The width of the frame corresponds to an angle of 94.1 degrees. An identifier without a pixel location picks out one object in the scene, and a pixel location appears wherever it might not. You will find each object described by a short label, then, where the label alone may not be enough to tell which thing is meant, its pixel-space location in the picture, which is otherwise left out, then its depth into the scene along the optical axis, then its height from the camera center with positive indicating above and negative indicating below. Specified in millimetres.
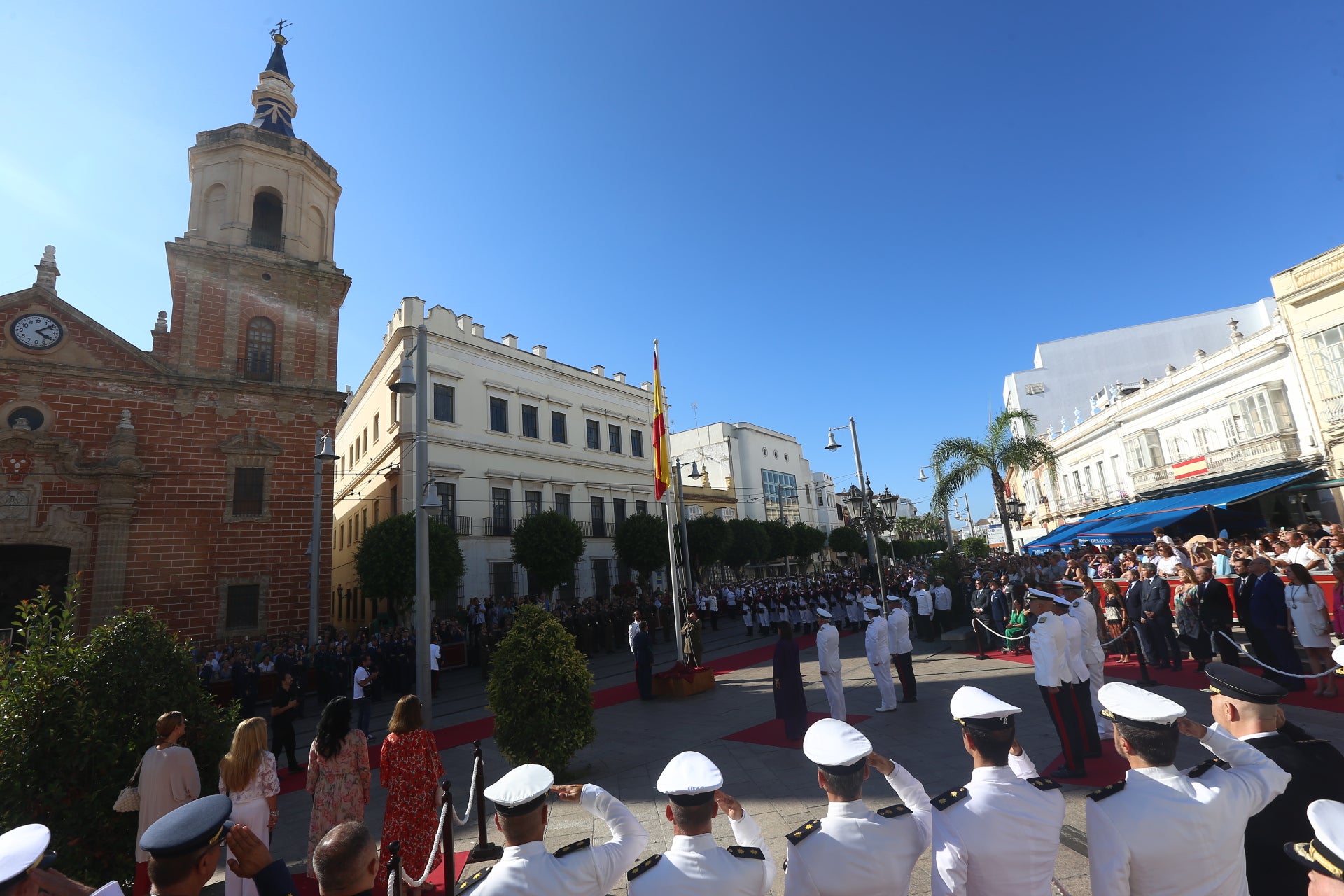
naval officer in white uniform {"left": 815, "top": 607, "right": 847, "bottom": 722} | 8758 -1497
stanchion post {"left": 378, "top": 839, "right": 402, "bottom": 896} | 3067 -1405
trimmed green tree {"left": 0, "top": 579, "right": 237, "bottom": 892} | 4523 -786
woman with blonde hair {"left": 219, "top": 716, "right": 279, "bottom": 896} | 4348 -1178
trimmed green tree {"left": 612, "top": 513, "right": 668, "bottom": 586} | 29234 +1365
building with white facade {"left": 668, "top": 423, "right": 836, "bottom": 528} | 50875 +8230
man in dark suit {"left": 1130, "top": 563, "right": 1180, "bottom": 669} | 9812 -1502
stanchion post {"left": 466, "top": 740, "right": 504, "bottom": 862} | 5422 -2209
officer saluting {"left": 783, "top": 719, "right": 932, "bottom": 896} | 2500 -1144
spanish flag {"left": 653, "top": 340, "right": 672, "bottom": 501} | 13461 +2597
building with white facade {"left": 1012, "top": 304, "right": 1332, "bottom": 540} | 21891 +3879
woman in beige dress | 4418 -1144
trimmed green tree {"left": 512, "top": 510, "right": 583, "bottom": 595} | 24906 +1287
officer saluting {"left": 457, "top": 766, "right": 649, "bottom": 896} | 2438 -1110
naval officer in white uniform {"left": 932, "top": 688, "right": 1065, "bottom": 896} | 2555 -1163
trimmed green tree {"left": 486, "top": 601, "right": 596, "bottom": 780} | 6879 -1275
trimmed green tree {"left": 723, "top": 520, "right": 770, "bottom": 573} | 35062 +1073
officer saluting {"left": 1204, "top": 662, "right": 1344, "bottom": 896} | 2623 -1044
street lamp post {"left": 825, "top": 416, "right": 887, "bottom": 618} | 15750 +1583
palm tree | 23906 +3239
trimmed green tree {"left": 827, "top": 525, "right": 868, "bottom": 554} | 52031 +1256
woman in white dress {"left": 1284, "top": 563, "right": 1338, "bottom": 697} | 8172 -1363
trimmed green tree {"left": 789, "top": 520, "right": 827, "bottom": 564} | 43250 +1208
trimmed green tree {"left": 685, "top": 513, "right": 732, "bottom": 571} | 31062 +1293
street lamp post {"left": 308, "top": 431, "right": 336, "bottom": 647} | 16688 +1561
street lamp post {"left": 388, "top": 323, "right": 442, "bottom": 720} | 8812 +1313
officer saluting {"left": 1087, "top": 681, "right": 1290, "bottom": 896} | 2332 -1087
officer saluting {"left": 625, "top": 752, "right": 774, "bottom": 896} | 2357 -1107
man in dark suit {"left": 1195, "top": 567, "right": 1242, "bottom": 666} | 9195 -1302
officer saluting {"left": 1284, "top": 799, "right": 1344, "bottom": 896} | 1639 -900
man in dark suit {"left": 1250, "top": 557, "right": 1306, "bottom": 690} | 8250 -1313
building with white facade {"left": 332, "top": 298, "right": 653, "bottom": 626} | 26188 +6242
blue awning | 20781 +478
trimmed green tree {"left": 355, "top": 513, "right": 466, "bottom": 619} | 20594 +1074
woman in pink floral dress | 4664 -1313
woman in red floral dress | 4754 -1458
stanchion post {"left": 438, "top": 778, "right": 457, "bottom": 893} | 3990 -1662
